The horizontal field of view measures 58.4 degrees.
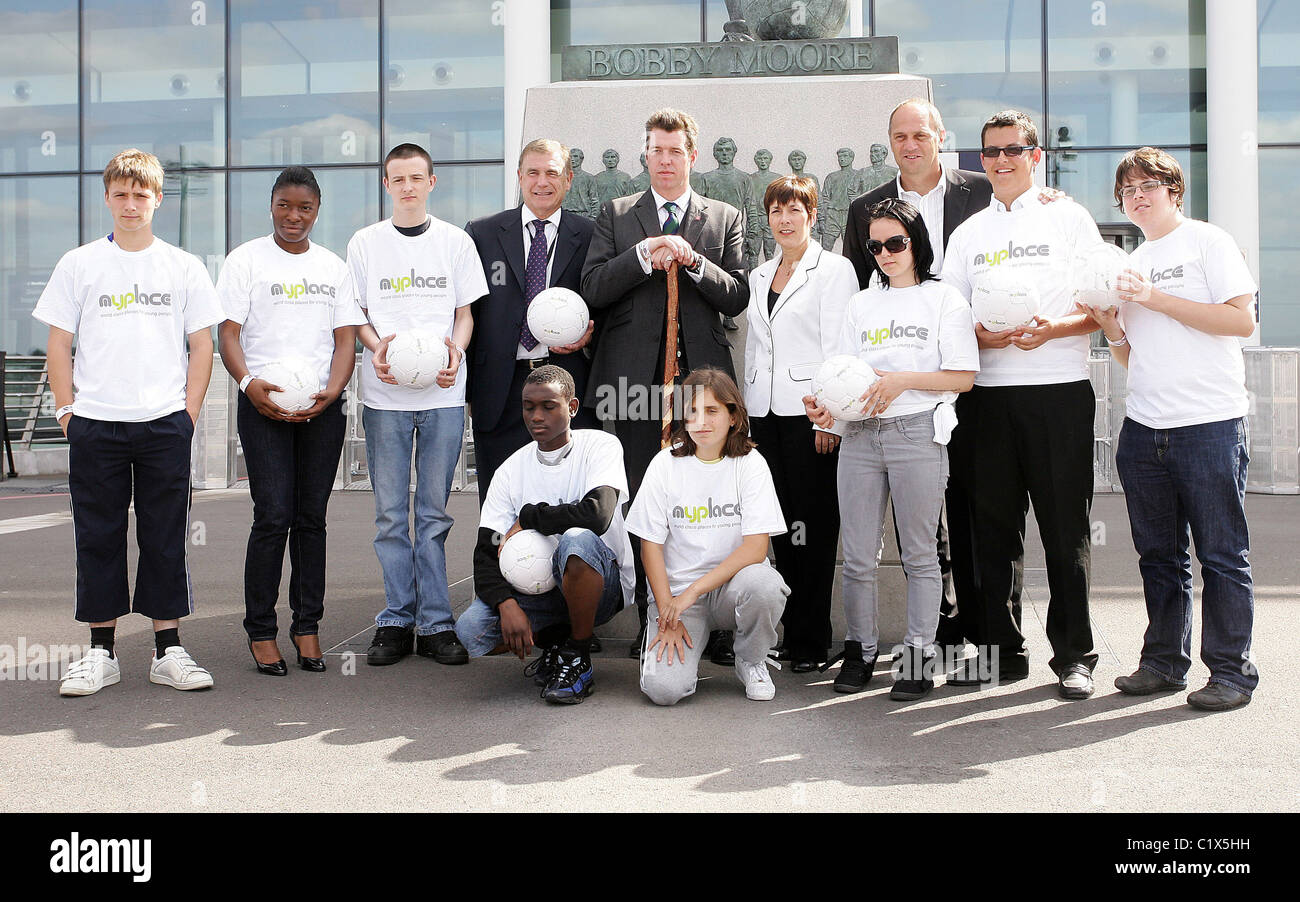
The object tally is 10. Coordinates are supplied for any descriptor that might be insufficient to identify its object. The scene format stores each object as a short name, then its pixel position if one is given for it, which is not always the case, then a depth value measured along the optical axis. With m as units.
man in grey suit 4.74
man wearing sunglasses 4.24
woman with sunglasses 4.20
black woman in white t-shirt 4.64
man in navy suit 5.02
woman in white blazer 4.56
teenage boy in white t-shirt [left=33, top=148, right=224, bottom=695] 4.39
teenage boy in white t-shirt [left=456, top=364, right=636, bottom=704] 4.23
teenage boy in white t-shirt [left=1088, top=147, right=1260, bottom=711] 4.05
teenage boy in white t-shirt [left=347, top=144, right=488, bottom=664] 4.90
